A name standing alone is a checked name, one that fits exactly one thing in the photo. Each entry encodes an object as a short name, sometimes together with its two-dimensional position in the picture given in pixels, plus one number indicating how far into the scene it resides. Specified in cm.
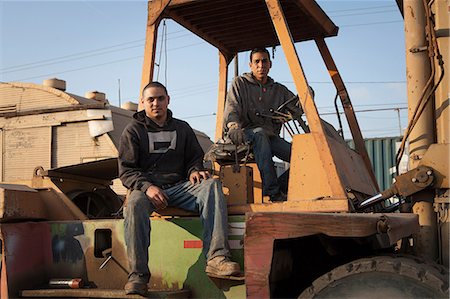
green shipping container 1948
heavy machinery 319
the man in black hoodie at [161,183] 389
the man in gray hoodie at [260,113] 461
